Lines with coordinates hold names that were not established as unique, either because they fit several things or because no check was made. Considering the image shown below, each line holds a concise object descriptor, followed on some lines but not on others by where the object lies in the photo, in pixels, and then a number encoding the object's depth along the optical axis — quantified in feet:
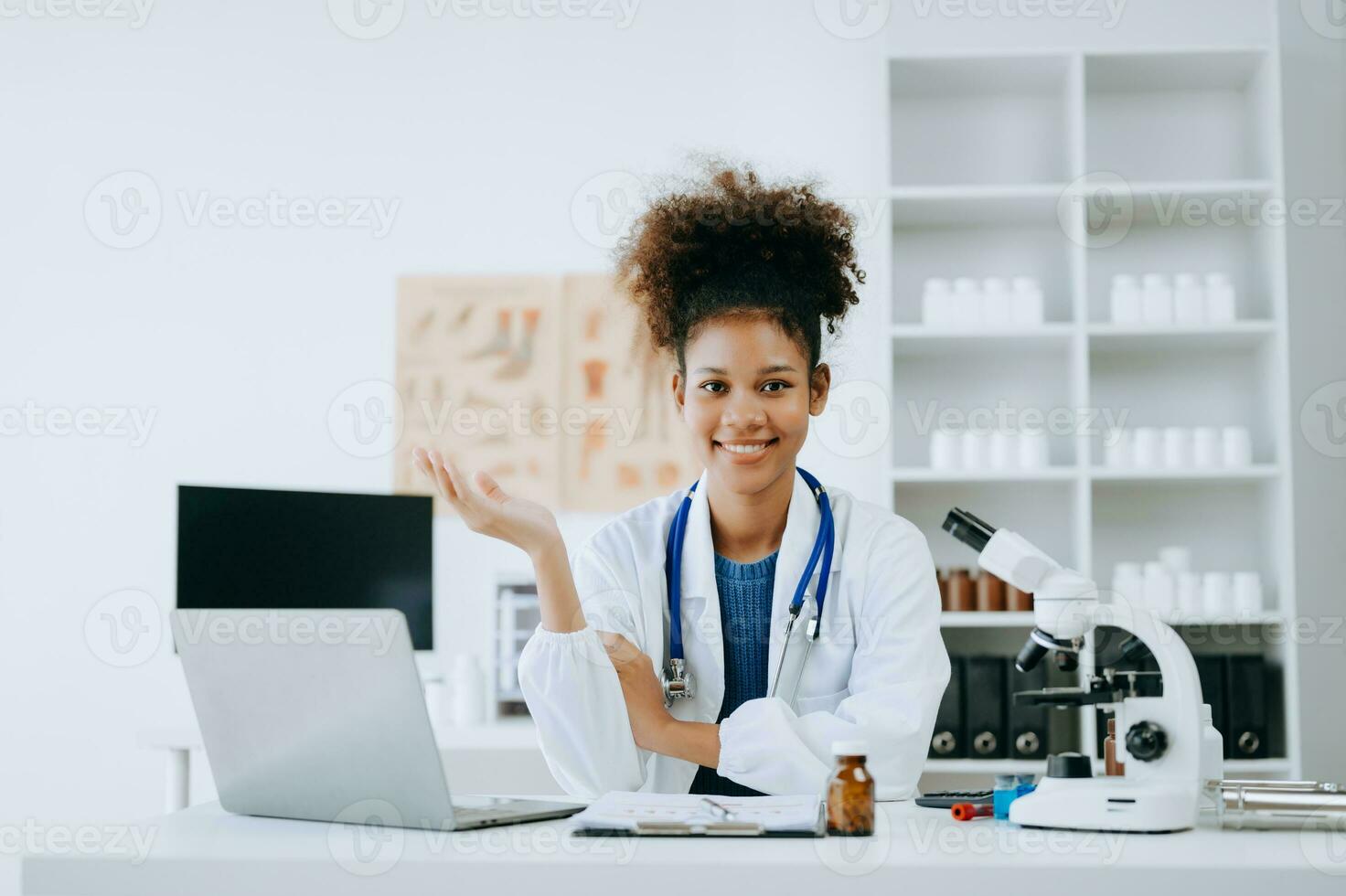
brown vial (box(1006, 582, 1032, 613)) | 10.16
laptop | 3.54
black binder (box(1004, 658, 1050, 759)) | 9.83
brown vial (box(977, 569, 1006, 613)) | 10.17
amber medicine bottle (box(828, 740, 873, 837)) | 3.51
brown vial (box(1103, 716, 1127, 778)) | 3.93
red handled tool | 3.99
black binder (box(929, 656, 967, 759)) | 9.87
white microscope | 3.67
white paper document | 3.44
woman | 4.46
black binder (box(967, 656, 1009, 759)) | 9.85
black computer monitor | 8.93
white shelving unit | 10.35
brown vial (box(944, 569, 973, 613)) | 10.18
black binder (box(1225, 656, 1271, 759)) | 9.82
